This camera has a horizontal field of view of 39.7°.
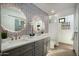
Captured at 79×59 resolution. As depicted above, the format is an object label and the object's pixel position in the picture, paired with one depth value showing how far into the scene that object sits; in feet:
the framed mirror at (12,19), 6.22
